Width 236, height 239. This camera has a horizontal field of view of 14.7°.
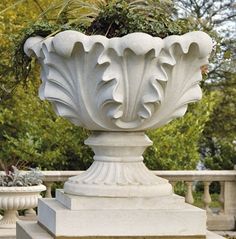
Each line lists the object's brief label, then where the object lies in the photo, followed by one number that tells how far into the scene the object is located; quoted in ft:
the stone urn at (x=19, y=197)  31.88
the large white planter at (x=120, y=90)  18.11
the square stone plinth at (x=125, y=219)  18.22
